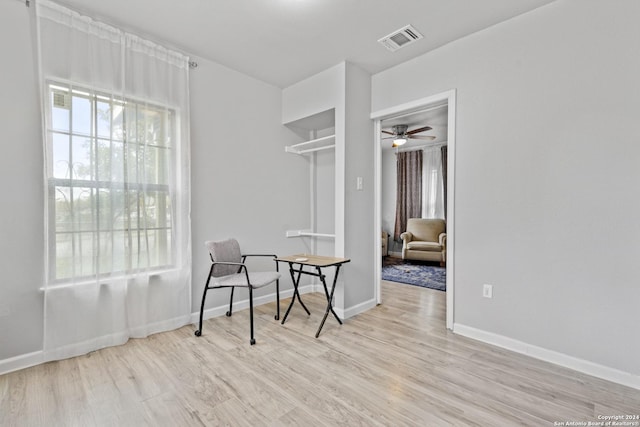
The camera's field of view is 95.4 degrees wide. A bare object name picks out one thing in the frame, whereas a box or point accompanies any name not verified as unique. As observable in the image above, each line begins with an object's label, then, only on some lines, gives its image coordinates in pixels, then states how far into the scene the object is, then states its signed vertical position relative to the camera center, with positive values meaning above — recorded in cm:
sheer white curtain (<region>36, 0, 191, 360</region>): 211 +20
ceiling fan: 471 +123
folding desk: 260 -50
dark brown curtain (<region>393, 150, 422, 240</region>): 668 +46
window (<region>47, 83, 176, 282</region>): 211 +19
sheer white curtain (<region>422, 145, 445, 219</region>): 637 +53
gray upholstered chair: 251 -62
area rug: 440 -113
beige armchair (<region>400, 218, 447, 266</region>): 558 -66
